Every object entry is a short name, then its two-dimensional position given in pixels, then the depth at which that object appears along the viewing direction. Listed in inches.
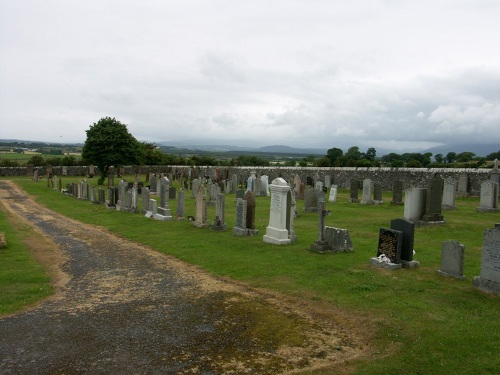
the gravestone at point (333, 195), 1016.2
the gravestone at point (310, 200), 820.0
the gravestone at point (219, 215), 642.2
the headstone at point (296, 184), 1054.5
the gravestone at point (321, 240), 490.6
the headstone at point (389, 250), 419.5
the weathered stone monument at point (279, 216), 542.9
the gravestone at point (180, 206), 757.9
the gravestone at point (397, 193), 917.8
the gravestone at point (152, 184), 1162.9
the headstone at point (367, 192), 949.8
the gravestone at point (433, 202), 657.6
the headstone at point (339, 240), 490.6
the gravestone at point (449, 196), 834.2
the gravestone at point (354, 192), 992.9
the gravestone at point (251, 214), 595.8
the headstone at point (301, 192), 1042.7
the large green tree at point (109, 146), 1417.3
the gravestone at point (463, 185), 1041.5
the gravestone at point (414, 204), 658.2
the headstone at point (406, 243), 416.2
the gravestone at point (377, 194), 949.6
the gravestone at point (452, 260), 383.9
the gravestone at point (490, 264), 345.4
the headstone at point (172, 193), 1063.0
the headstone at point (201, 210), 672.4
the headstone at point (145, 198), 819.4
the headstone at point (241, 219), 595.8
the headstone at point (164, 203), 759.7
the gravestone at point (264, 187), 1166.3
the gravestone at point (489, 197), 788.6
